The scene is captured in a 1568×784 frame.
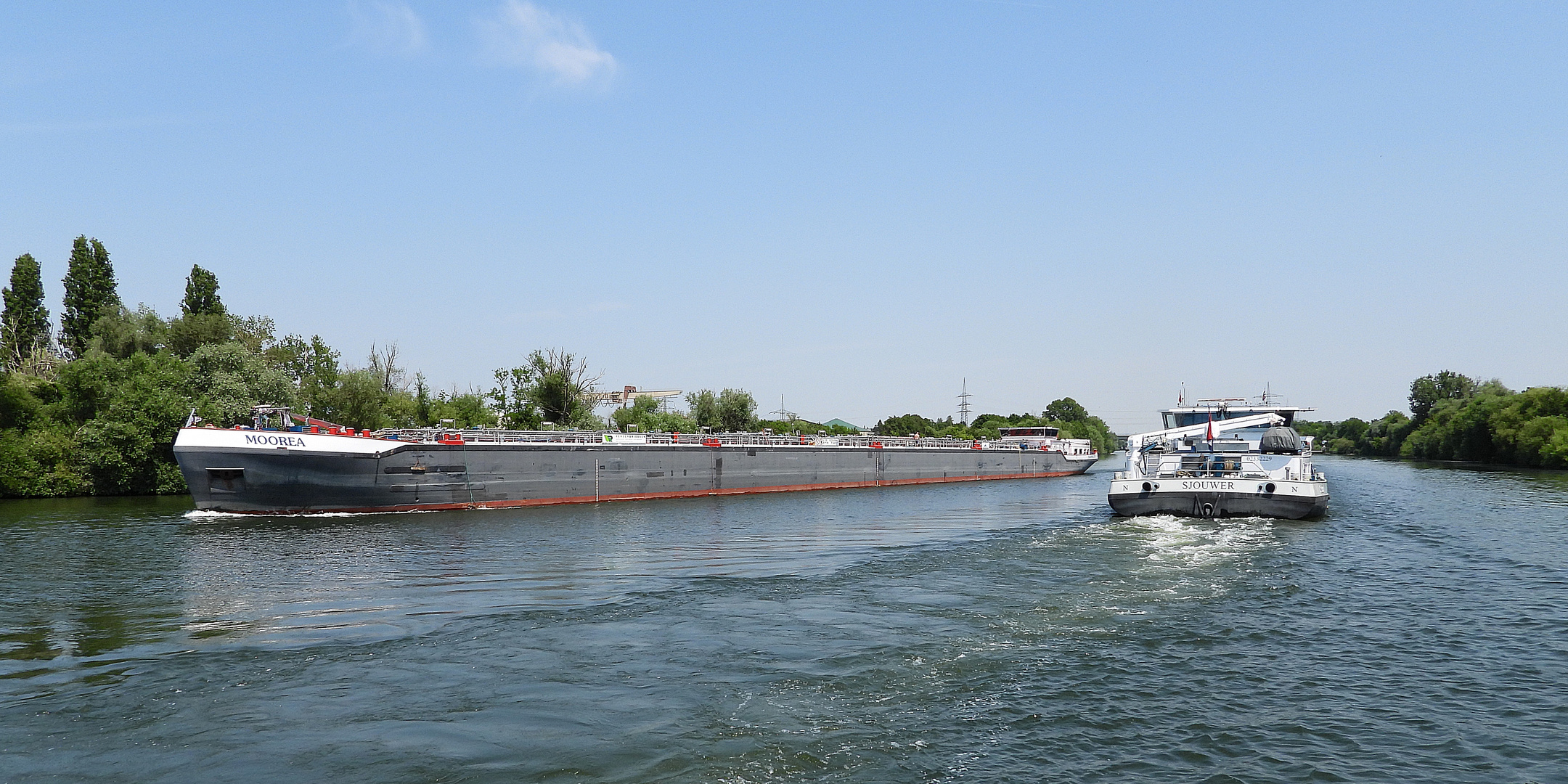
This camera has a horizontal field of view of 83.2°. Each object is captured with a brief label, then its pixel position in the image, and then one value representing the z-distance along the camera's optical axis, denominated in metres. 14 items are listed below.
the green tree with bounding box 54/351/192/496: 52.78
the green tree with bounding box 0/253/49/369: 73.56
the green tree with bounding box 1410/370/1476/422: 144.12
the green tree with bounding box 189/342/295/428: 57.78
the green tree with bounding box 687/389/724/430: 108.19
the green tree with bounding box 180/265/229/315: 73.25
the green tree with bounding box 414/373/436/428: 76.75
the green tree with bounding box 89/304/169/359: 67.75
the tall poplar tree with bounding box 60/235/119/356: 73.81
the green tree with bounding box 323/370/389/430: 69.06
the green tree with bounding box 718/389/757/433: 108.38
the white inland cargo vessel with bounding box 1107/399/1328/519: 34.69
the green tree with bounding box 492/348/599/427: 82.31
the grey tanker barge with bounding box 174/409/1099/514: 39.31
